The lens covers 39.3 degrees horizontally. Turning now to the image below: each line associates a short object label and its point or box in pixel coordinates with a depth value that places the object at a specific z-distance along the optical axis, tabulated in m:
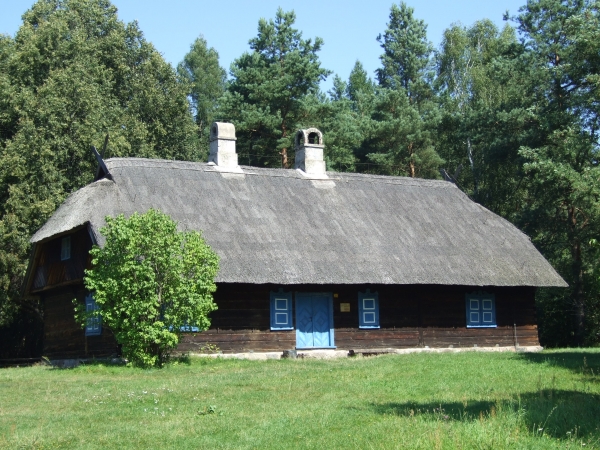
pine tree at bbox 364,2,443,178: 42.25
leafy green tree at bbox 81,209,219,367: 18.31
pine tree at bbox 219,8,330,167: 38.97
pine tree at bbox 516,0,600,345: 27.52
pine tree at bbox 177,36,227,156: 53.97
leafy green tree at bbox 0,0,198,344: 29.94
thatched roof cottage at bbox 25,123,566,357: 22.25
